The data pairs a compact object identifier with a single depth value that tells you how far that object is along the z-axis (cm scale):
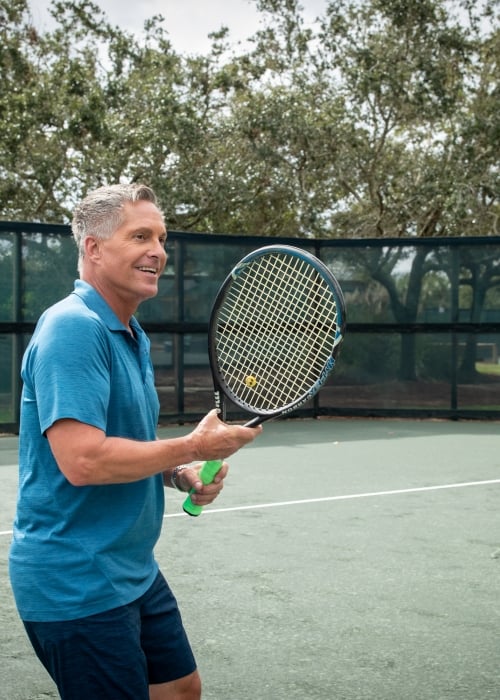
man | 208
